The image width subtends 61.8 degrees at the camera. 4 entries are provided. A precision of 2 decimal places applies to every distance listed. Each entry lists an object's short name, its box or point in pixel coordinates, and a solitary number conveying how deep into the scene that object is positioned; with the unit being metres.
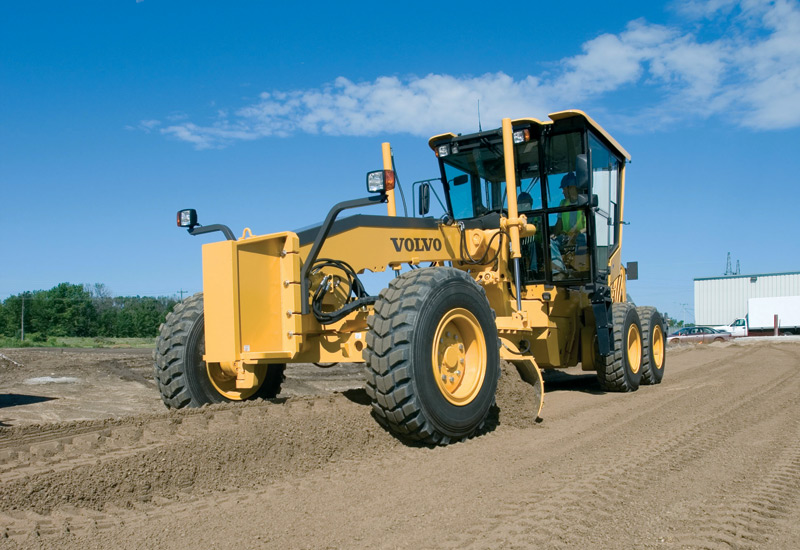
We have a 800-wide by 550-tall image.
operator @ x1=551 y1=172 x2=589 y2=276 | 8.96
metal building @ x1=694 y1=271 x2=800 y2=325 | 49.59
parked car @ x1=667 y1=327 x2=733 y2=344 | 36.08
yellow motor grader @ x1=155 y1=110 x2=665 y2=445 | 5.23
